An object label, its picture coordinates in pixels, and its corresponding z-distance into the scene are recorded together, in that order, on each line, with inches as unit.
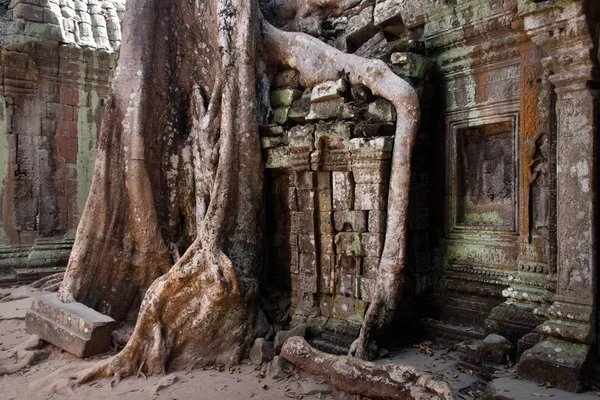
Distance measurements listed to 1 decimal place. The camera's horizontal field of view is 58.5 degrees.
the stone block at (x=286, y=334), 199.2
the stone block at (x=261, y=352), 195.9
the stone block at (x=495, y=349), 162.6
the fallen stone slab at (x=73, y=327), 207.5
